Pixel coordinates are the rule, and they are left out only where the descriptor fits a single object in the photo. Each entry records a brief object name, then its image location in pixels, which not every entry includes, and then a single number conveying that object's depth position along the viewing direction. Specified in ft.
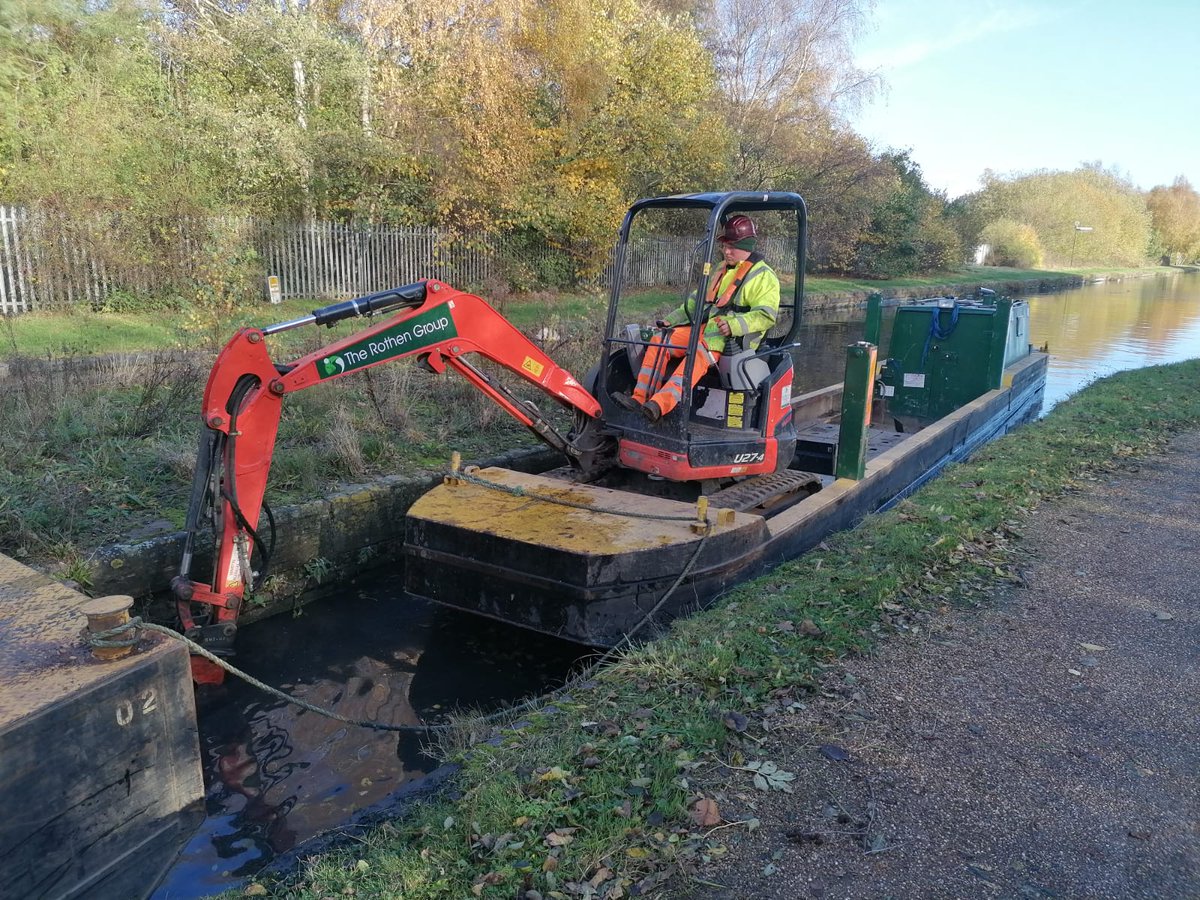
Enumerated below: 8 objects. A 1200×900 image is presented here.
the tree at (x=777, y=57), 102.01
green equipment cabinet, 37.63
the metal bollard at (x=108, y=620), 10.03
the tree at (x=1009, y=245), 199.00
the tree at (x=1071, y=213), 228.63
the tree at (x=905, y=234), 124.77
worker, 19.57
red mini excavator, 14.96
